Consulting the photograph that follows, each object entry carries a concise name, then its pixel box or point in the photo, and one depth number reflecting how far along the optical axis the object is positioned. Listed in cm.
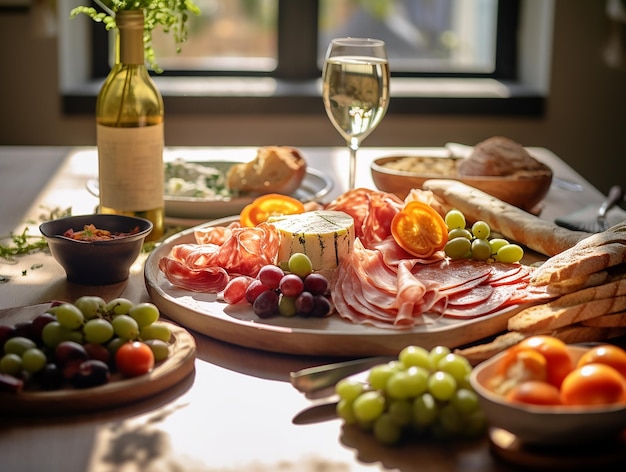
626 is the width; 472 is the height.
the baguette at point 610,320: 114
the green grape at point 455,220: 148
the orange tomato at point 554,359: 87
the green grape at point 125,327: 103
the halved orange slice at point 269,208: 153
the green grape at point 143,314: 106
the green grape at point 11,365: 97
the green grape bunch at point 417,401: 88
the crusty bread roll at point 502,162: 182
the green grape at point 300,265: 120
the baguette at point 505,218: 144
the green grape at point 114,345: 102
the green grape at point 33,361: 97
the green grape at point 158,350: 104
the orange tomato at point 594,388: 83
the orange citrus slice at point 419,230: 139
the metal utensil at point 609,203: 170
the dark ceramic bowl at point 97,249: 135
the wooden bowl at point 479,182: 177
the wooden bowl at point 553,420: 81
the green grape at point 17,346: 99
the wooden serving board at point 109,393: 95
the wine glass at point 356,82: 164
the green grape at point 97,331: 101
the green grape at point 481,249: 139
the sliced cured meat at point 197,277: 132
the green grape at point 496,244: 140
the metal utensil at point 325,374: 98
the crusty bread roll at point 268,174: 185
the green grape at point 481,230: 142
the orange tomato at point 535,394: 83
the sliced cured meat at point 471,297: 122
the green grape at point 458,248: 139
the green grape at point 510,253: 137
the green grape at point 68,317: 101
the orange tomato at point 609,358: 88
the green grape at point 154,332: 107
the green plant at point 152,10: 148
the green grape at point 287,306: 119
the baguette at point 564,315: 112
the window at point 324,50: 361
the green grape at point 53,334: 100
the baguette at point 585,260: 119
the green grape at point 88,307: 105
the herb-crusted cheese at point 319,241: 129
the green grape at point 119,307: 107
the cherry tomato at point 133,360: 100
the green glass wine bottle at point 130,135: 152
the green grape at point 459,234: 141
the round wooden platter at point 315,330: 112
